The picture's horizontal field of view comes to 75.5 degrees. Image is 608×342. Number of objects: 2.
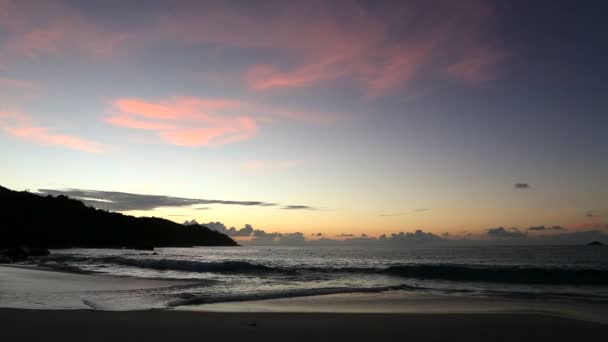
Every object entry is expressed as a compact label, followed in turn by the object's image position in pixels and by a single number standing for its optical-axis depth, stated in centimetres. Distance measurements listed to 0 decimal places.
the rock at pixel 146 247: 10629
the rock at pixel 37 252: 5250
